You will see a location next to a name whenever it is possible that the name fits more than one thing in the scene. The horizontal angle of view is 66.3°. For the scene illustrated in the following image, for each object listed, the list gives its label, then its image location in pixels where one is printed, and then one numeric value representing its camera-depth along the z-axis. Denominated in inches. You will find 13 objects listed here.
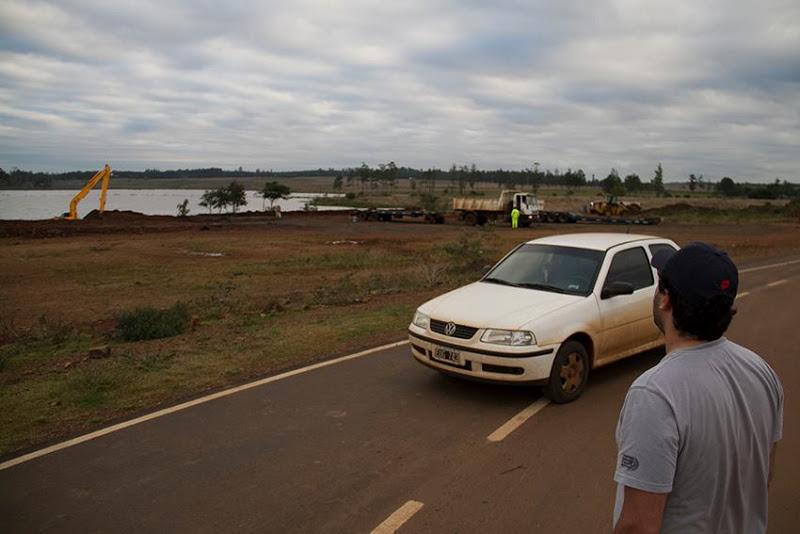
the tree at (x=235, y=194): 3208.7
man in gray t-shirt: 71.9
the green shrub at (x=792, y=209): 2339.4
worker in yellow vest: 1660.9
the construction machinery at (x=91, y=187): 2005.4
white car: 233.5
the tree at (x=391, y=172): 5644.7
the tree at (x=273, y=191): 3570.4
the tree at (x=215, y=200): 3193.9
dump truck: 1898.4
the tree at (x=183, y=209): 2446.4
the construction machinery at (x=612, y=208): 2491.4
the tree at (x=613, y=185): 3836.6
